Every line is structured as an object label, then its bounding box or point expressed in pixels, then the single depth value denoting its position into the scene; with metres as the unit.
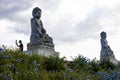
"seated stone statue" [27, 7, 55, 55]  12.10
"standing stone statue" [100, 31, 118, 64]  16.12
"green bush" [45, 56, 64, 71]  7.57
